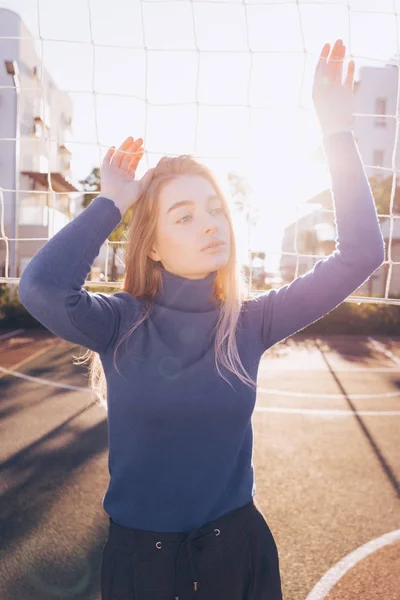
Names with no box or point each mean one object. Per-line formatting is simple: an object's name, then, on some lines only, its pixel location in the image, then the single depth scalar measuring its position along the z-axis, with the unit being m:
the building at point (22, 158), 17.80
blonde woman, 1.50
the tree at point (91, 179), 20.79
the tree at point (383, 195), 19.56
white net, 2.83
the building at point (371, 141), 25.03
